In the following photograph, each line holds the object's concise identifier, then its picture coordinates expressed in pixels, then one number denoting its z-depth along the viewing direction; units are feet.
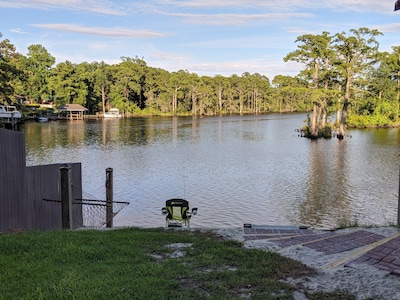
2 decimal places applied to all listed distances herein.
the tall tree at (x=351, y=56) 128.98
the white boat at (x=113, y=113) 278.46
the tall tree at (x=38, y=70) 262.26
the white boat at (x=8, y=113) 155.91
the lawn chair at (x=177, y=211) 30.83
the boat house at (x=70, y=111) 250.98
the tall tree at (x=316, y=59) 129.90
